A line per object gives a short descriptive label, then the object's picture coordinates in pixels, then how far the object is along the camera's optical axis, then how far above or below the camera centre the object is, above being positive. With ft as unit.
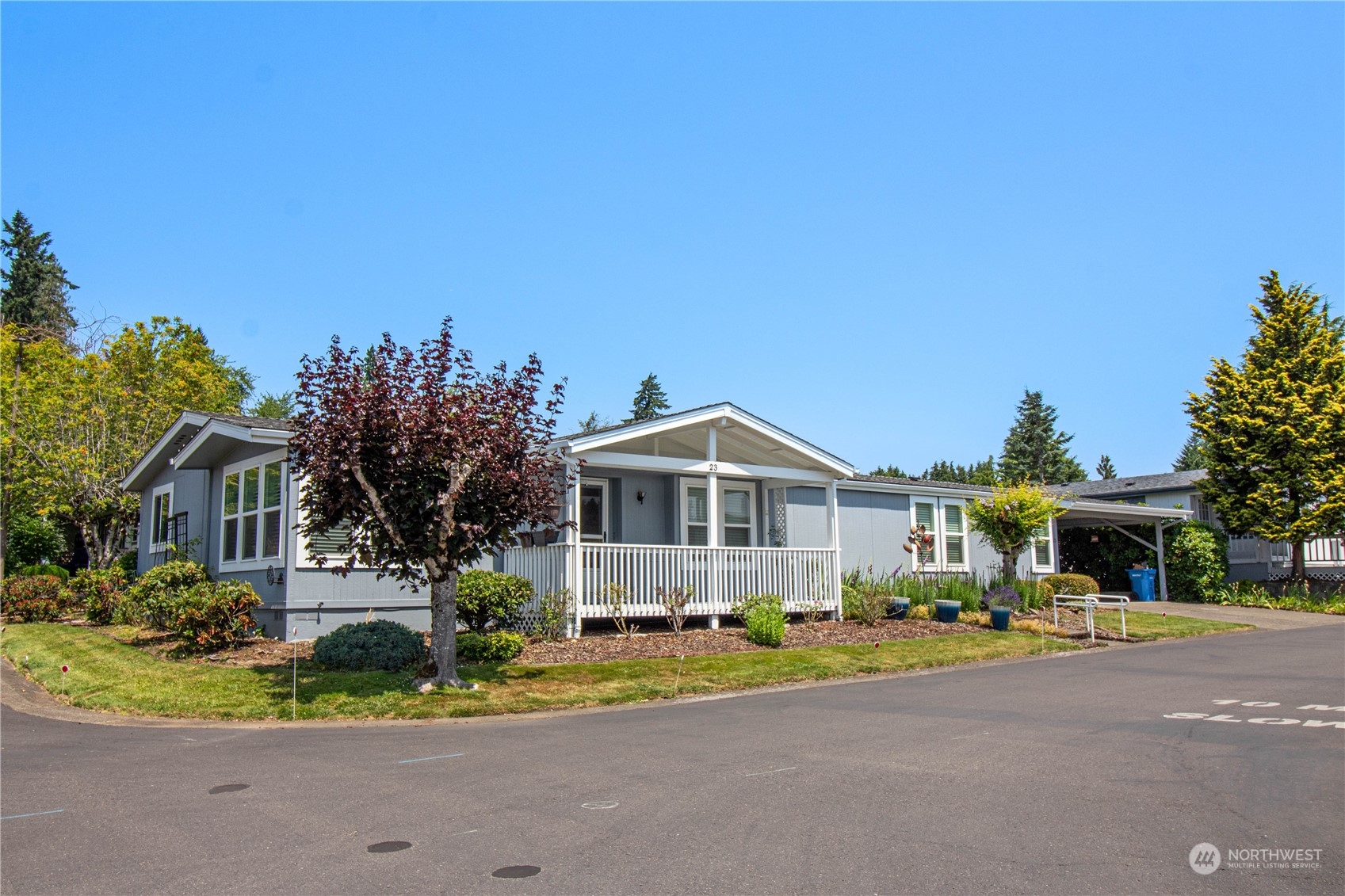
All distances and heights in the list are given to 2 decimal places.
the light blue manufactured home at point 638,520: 53.52 +2.67
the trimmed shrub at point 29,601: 69.77 -2.26
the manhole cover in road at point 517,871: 16.51 -5.31
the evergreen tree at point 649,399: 189.26 +30.84
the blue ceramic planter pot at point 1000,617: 65.31 -4.39
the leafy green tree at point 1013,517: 69.26 +2.51
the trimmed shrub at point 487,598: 50.52 -1.95
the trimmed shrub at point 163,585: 51.78 -1.02
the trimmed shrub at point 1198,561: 92.94 -1.22
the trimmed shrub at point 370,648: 42.88 -3.80
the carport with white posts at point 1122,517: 89.61 +3.13
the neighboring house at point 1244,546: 98.48 +0.06
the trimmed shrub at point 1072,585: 79.92 -2.83
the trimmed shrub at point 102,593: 65.05 -1.74
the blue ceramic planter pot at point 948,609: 66.64 -3.89
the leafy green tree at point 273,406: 182.91 +30.24
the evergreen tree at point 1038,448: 205.67 +21.96
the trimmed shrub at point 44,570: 90.99 -0.21
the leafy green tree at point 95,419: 86.02 +13.67
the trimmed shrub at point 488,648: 44.80 -4.02
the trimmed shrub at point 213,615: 47.29 -2.39
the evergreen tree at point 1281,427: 87.92 +11.18
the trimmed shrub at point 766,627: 54.13 -3.96
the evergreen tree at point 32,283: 173.37 +53.17
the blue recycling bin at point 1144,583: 94.84 -3.32
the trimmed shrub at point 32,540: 103.86 +3.16
